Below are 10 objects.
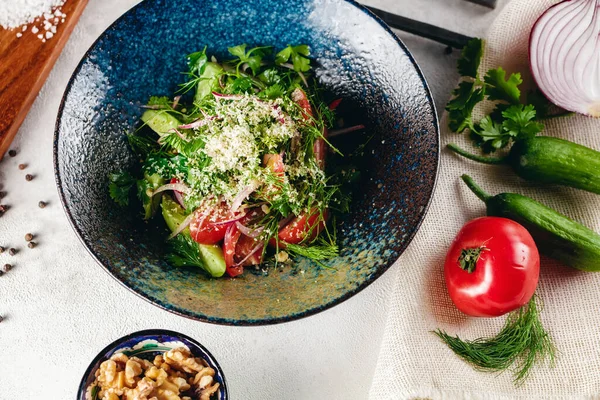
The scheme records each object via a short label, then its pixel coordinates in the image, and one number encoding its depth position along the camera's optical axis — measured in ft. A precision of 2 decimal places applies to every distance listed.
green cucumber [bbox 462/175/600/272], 2.17
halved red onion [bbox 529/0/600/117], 2.27
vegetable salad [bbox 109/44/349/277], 2.01
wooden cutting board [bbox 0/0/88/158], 2.31
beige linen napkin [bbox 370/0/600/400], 2.19
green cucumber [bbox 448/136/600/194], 2.19
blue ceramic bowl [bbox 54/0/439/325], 2.01
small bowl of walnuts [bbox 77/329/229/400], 2.03
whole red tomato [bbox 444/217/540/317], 2.08
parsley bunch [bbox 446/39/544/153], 2.21
